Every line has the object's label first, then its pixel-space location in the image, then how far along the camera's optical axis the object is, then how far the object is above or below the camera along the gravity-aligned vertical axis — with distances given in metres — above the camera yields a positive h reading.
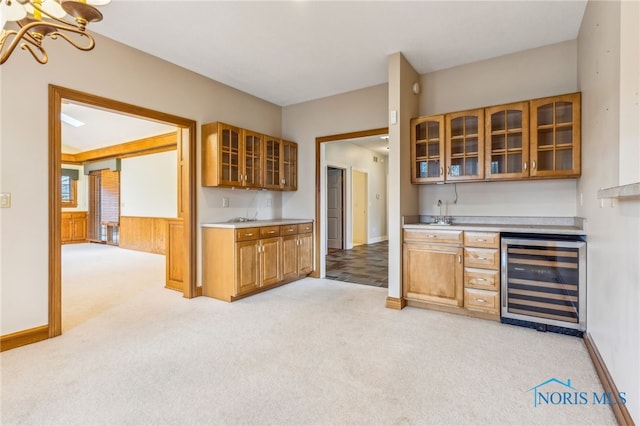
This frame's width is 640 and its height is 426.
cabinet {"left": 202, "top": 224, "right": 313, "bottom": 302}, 3.71 -0.61
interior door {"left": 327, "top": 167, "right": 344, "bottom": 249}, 7.97 +0.11
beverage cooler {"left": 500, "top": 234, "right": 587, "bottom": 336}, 2.70 -0.63
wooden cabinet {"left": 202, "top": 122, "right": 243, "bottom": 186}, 3.87 +0.71
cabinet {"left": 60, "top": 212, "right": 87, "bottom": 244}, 9.09 -0.48
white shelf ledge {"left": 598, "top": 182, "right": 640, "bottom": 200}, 1.31 +0.10
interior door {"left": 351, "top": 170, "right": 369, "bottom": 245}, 8.64 +0.06
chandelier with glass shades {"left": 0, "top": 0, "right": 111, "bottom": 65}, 1.50 +1.01
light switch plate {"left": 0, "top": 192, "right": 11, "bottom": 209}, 2.46 +0.08
